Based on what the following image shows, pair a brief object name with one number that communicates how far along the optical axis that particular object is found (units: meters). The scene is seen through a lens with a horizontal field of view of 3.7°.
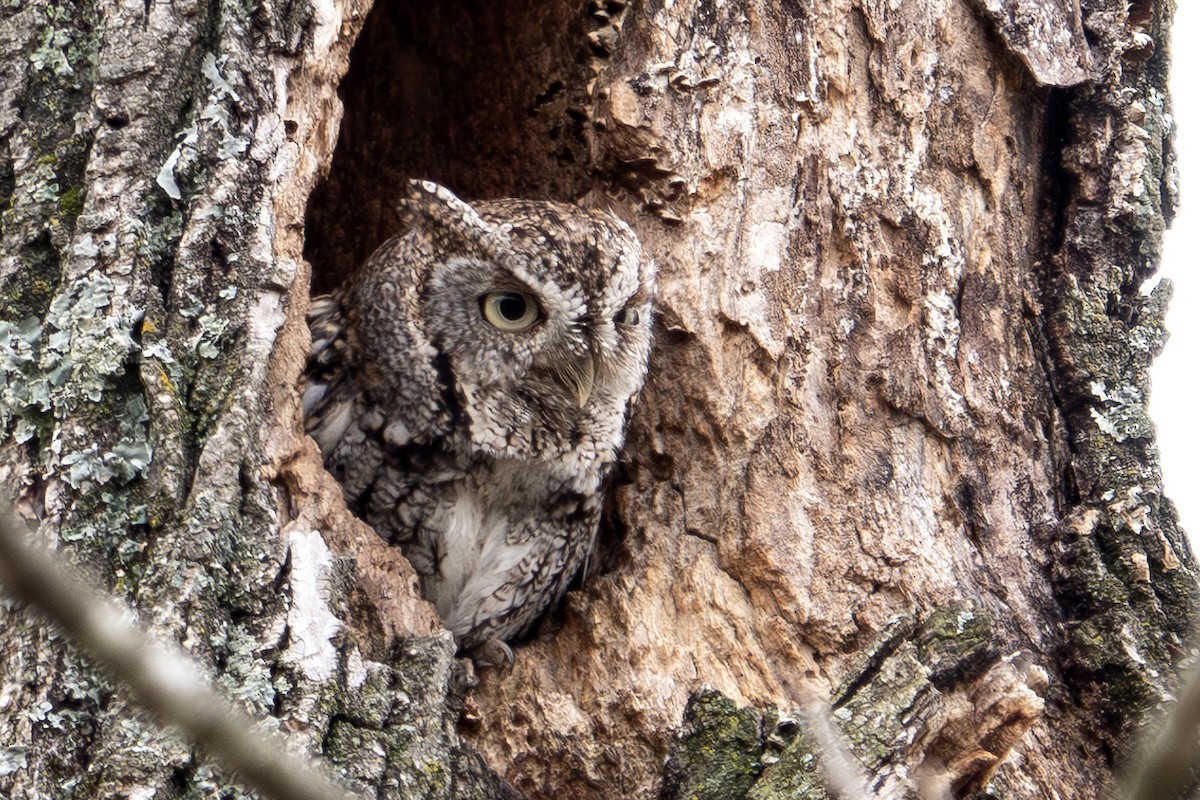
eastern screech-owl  5.90
